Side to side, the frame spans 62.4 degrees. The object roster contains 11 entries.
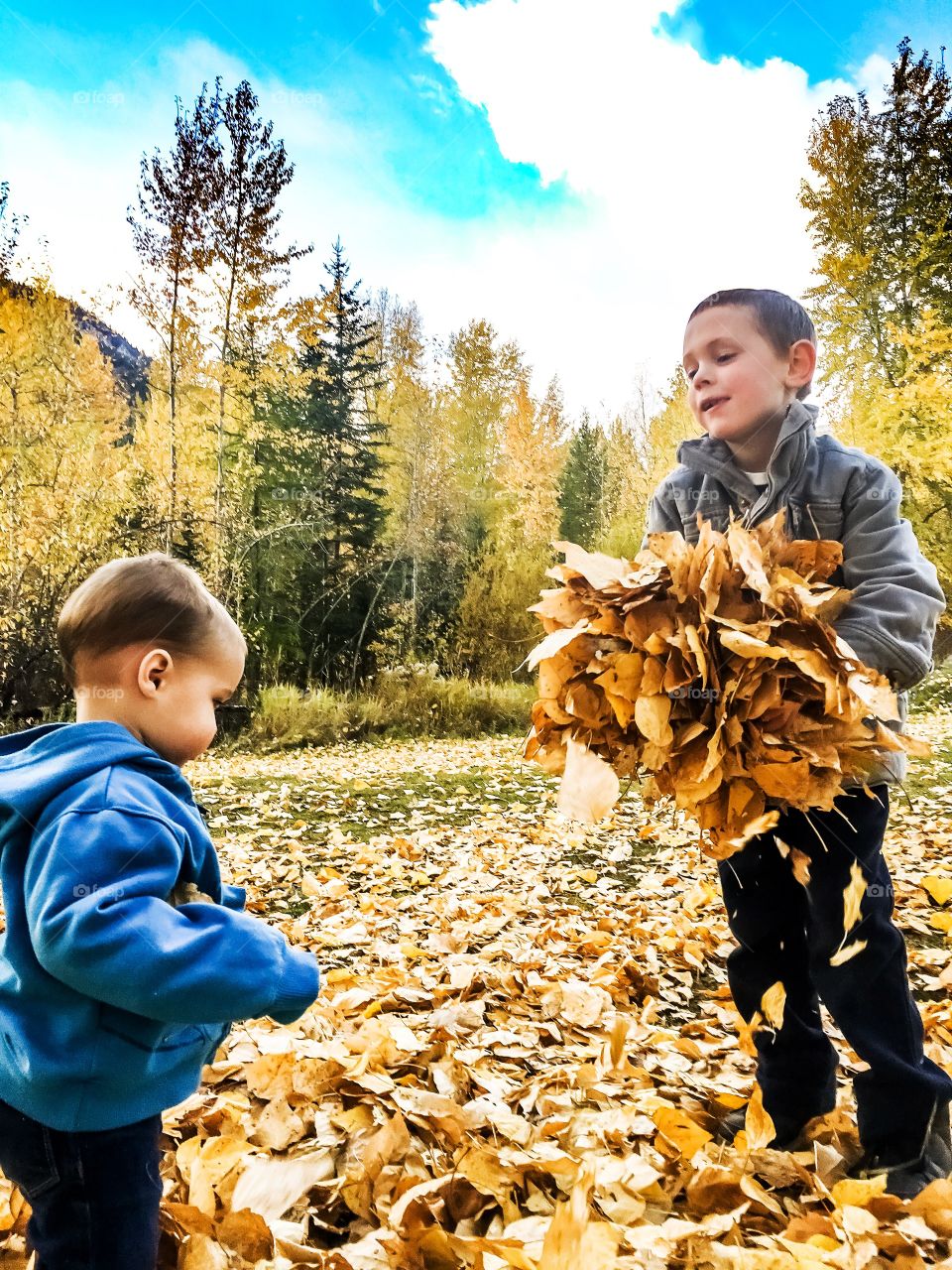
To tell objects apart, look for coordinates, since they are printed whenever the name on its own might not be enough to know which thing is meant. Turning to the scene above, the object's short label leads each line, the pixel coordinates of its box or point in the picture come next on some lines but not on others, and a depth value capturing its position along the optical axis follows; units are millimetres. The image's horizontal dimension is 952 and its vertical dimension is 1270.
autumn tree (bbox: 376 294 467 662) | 12312
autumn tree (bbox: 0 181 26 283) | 8945
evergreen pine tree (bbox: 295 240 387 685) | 11828
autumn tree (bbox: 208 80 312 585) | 9820
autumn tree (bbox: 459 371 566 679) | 12383
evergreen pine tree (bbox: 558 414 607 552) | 15164
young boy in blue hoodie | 1014
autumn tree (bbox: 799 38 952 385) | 10523
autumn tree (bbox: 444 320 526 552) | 14758
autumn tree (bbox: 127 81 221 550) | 9656
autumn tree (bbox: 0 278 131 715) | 8484
